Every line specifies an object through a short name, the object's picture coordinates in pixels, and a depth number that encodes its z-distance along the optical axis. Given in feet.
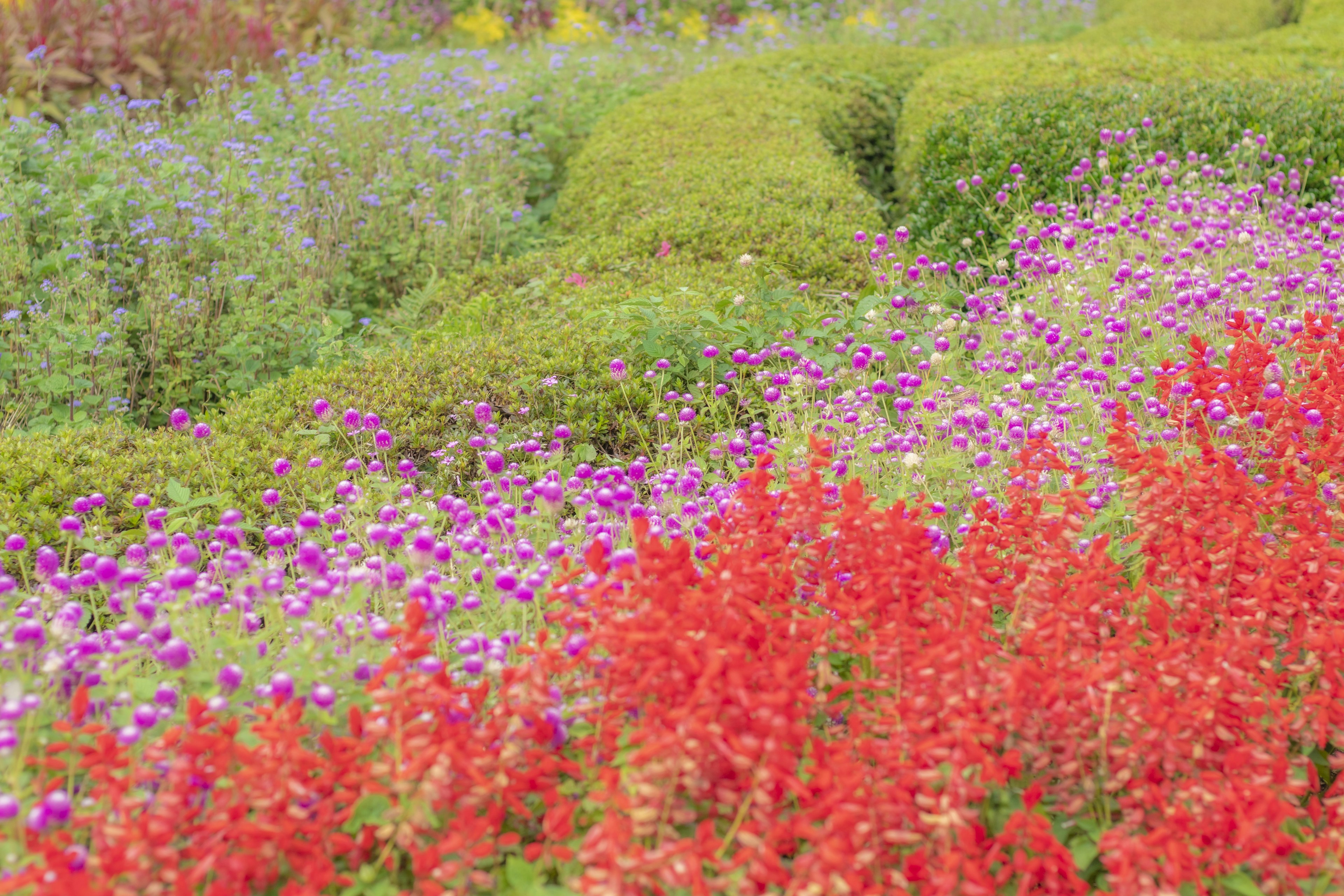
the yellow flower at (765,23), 41.04
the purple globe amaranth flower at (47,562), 8.91
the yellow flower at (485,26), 43.11
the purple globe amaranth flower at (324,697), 7.06
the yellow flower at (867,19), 42.04
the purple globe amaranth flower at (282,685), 6.95
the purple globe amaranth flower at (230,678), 7.30
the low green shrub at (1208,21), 38.47
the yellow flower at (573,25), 40.16
